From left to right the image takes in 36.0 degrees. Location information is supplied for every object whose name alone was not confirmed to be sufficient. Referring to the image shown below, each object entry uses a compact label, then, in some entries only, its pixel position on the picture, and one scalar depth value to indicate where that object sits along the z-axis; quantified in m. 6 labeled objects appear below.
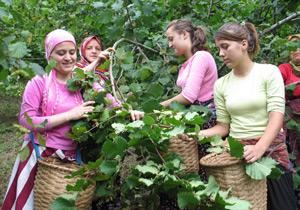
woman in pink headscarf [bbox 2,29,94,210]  2.49
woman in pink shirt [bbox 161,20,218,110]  2.86
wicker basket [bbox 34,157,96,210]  2.30
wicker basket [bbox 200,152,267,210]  2.11
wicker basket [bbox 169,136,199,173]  2.21
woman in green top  2.35
